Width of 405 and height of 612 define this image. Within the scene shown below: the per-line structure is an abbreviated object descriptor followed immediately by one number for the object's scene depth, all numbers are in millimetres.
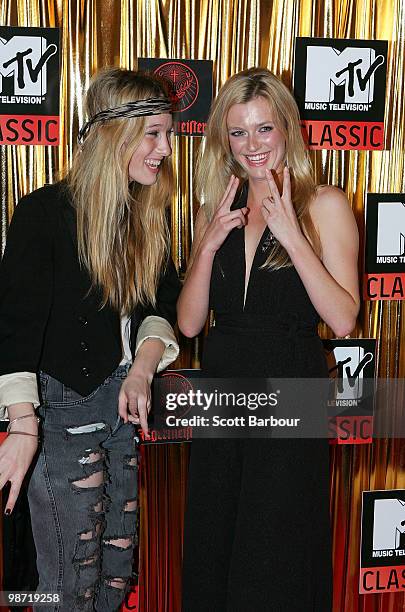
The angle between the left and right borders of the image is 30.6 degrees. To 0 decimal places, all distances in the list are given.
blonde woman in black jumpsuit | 1678
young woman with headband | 1368
